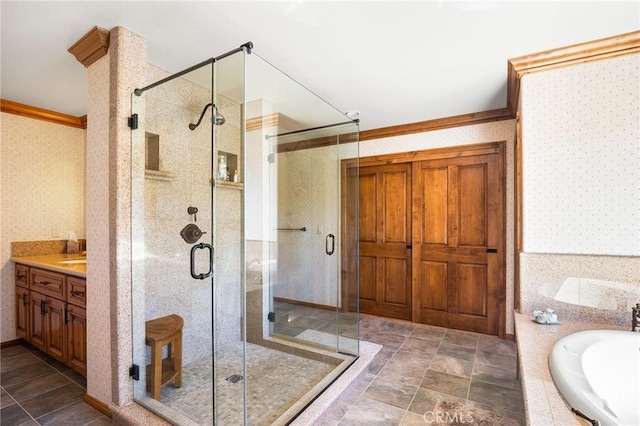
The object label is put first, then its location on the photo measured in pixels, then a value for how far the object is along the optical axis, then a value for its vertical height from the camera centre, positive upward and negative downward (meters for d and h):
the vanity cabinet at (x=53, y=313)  2.27 -0.84
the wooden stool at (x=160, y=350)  1.96 -0.93
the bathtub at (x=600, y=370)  1.19 -0.73
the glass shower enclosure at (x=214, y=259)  1.84 -0.33
